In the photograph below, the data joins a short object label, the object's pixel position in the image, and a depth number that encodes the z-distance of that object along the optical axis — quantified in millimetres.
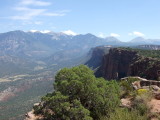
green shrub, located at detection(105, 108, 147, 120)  13457
